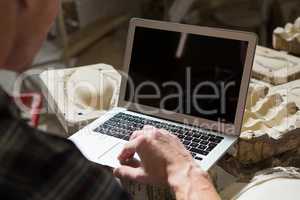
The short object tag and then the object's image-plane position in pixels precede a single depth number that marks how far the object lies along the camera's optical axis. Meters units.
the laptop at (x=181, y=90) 1.03
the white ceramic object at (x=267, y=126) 1.01
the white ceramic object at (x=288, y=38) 1.54
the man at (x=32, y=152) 0.50
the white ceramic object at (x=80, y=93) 1.20
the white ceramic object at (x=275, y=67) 1.38
